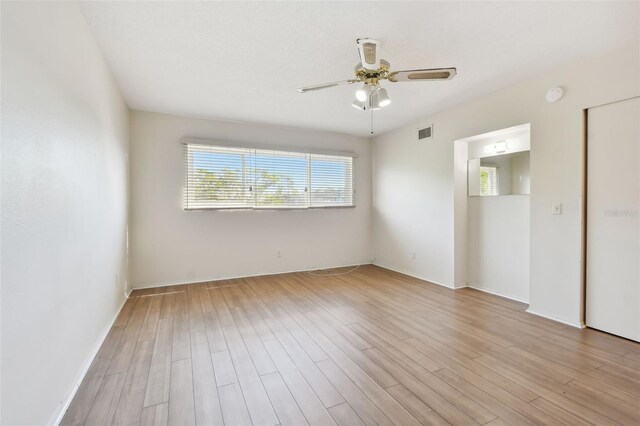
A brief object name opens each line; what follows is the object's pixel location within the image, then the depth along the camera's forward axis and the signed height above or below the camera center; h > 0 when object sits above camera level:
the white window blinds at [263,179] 4.50 +0.52
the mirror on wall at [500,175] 3.52 +0.44
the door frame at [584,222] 2.76 -0.15
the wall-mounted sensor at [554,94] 2.87 +1.16
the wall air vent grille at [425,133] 4.45 +1.20
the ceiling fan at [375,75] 2.14 +1.08
